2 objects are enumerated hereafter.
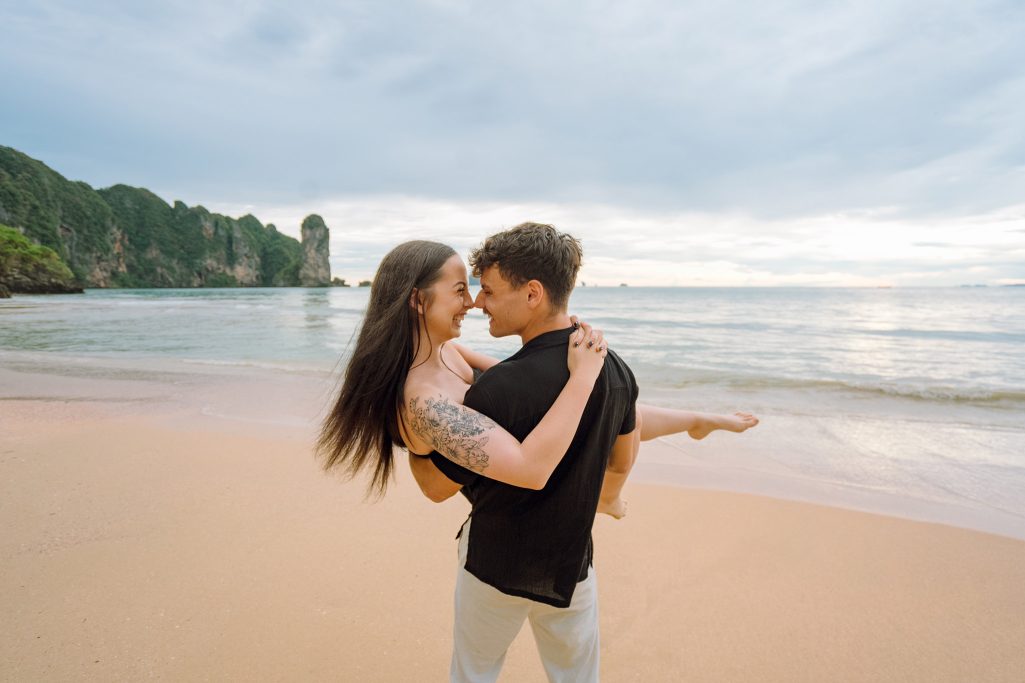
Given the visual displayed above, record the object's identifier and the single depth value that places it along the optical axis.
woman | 1.37
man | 1.47
